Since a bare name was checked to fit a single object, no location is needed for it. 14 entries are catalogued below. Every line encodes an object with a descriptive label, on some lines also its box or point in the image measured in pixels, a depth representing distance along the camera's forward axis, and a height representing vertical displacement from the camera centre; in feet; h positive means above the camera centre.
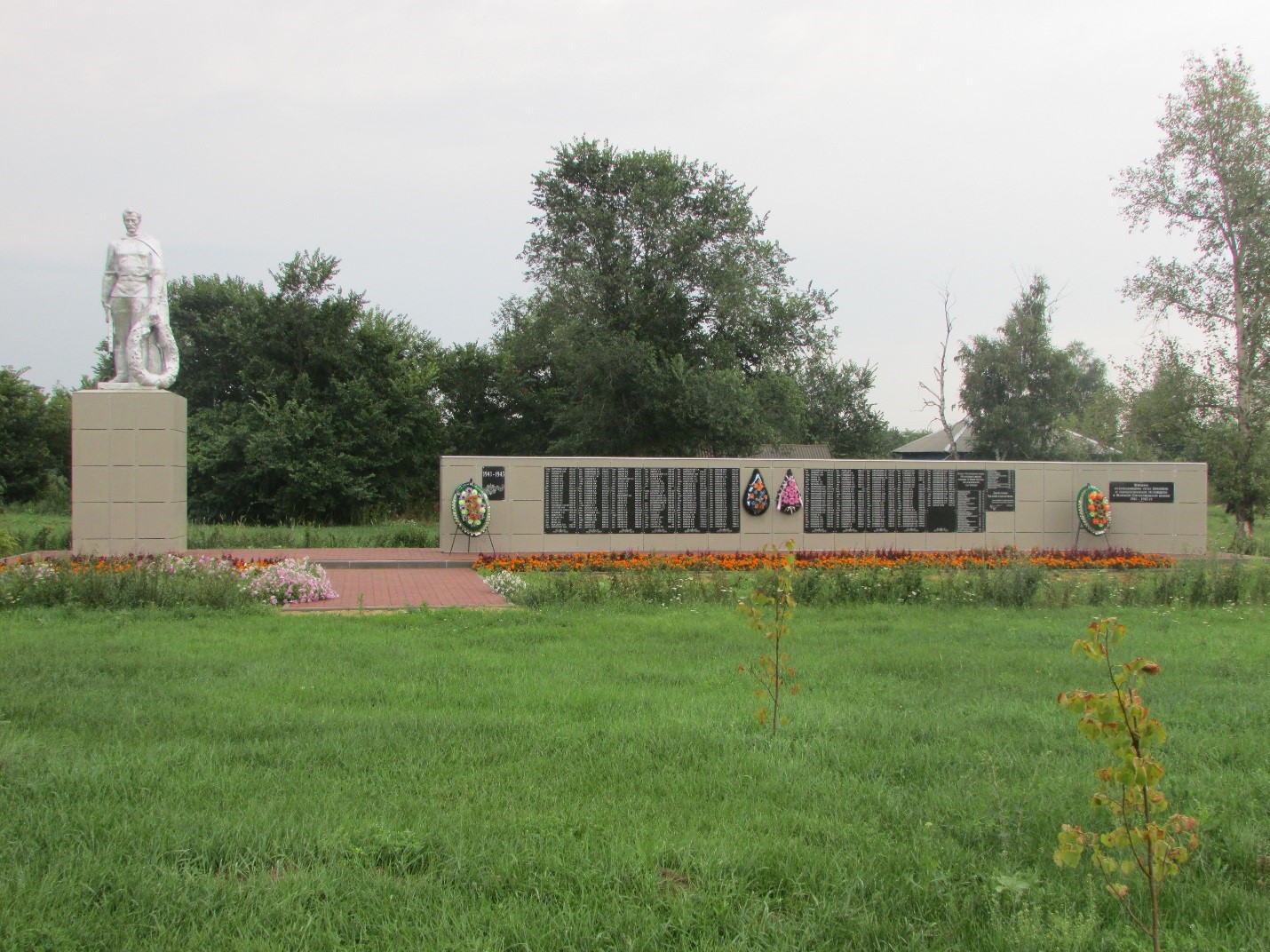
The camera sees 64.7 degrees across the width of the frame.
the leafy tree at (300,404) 91.61 +8.70
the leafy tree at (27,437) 94.89 +5.37
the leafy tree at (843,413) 164.14 +14.24
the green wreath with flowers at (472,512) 54.80 -0.84
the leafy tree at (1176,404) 79.97 +7.85
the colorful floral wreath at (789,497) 59.41 +0.08
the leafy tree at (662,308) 90.58 +17.90
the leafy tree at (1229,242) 77.82 +20.87
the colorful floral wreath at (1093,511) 61.11 -0.58
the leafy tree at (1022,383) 139.03 +16.56
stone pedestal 48.29 +1.05
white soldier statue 49.93 +9.55
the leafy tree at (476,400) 111.86 +10.90
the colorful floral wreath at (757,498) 59.00 +0.02
